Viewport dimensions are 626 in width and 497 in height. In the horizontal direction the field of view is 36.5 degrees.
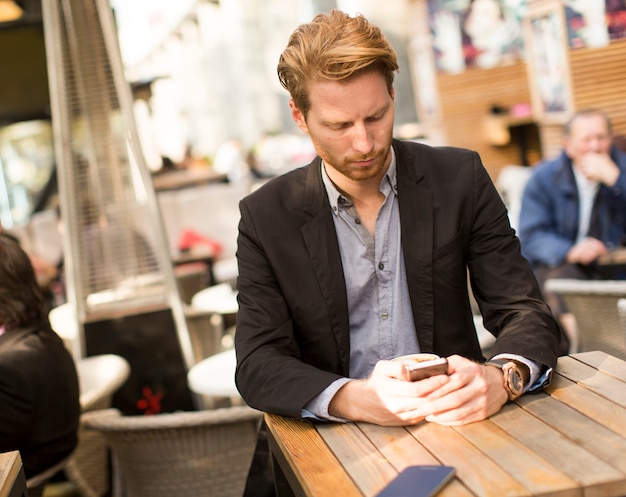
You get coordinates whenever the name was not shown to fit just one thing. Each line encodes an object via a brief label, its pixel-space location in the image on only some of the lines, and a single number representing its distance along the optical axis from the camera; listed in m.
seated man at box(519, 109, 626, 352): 4.52
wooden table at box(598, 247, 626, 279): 3.88
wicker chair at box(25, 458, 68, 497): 2.96
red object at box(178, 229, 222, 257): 9.17
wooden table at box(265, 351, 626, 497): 1.46
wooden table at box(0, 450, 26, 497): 1.93
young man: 2.00
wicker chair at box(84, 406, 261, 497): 2.75
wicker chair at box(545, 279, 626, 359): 3.32
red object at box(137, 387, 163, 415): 4.61
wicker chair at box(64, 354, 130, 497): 3.62
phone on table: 1.44
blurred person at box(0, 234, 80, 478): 2.85
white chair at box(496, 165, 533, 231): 7.60
